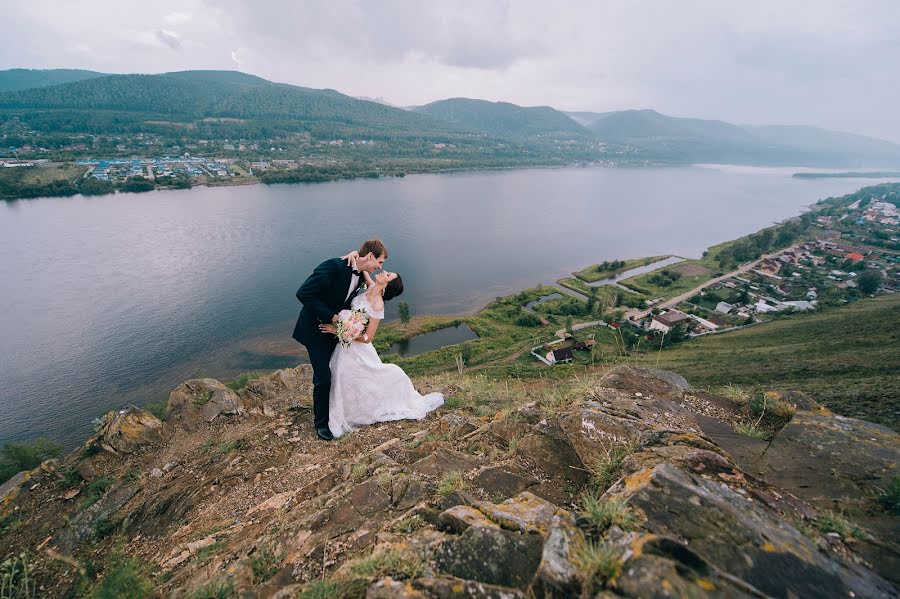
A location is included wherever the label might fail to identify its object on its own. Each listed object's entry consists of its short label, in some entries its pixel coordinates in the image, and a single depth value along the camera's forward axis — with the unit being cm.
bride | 594
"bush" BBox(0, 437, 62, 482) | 1590
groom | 539
